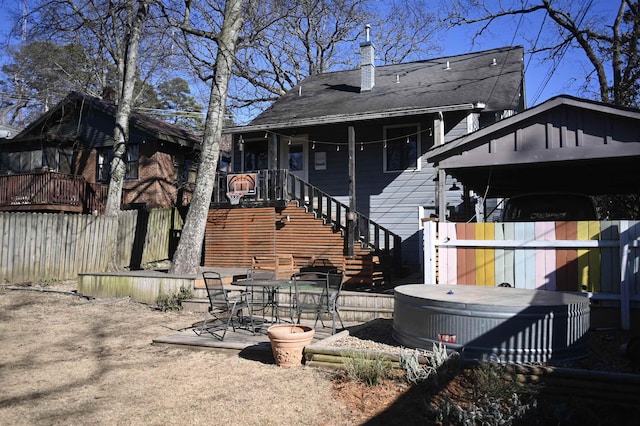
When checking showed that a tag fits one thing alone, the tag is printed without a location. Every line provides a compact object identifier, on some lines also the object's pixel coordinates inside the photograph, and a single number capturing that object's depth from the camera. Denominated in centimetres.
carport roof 671
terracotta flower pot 567
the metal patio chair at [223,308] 756
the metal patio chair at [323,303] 707
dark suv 848
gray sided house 1380
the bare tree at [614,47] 1471
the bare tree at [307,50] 2695
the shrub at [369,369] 484
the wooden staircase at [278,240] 1173
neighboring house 1995
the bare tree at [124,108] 1537
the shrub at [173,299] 1002
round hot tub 485
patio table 767
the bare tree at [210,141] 1238
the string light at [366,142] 1467
